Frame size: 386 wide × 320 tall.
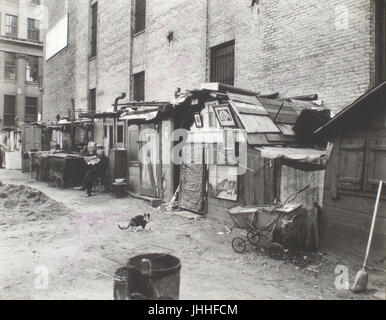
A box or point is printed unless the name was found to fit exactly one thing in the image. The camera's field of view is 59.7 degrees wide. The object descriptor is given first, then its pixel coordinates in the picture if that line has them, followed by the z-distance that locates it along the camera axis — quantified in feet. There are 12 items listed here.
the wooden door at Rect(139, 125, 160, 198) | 40.27
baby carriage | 20.40
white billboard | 81.00
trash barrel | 12.31
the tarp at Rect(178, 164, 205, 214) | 33.06
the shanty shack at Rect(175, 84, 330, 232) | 24.13
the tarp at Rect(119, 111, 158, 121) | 37.79
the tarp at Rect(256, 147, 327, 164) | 21.66
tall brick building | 26.66
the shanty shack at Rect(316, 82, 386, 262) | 18.81
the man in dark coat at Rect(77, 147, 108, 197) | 44.42
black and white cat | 27.43
